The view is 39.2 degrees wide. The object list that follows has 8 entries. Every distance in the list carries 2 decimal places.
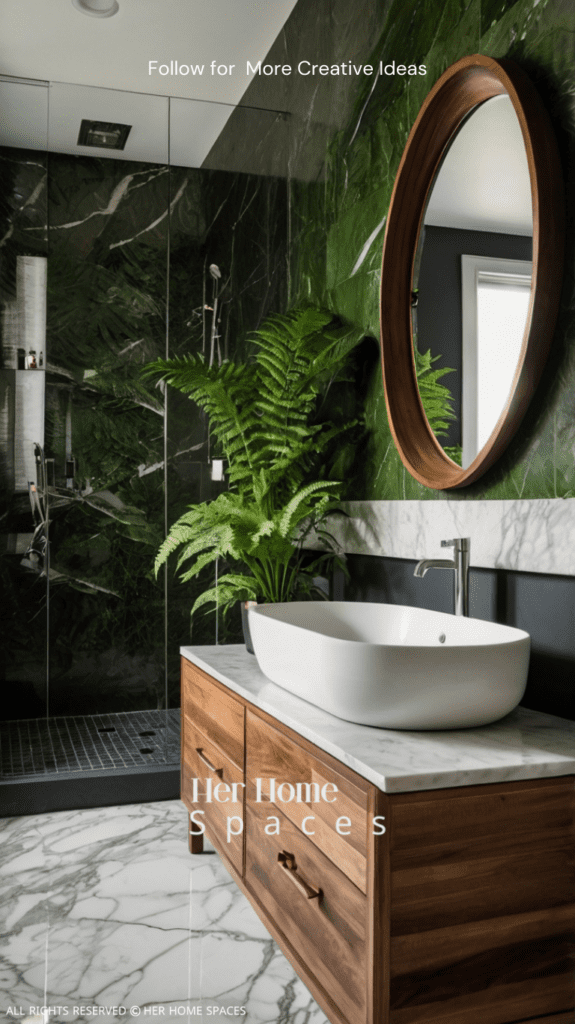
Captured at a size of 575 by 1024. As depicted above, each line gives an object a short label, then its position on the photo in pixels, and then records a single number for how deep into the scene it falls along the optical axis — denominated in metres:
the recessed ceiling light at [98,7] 2.68
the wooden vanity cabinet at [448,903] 0.99
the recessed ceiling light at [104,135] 2.91
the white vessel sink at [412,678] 1.10
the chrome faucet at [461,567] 1.53
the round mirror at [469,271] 1.36
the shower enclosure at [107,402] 3.00
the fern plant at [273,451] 2.12
